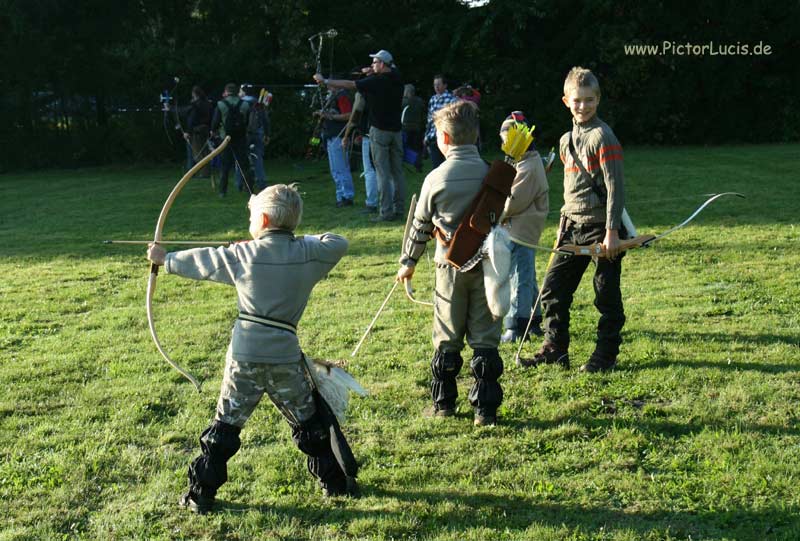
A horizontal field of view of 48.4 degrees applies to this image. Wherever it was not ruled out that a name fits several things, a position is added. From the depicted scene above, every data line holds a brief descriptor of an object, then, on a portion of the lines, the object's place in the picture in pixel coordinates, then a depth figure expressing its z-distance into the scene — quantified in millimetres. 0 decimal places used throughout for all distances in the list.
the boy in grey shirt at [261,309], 3750
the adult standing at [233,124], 13945
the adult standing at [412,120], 12320
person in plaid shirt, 11727
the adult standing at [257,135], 15070
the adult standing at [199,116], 17703
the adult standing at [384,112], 10828
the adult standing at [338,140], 12555
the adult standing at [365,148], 12070
